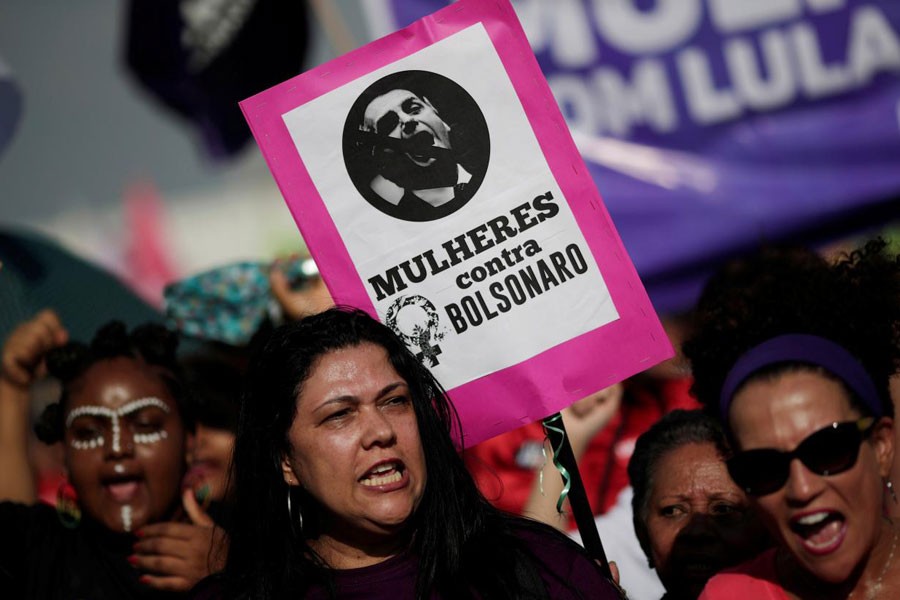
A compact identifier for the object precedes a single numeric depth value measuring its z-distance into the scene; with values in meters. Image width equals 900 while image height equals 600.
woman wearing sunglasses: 4.05
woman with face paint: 5.88
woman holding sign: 4.62
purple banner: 8.93
